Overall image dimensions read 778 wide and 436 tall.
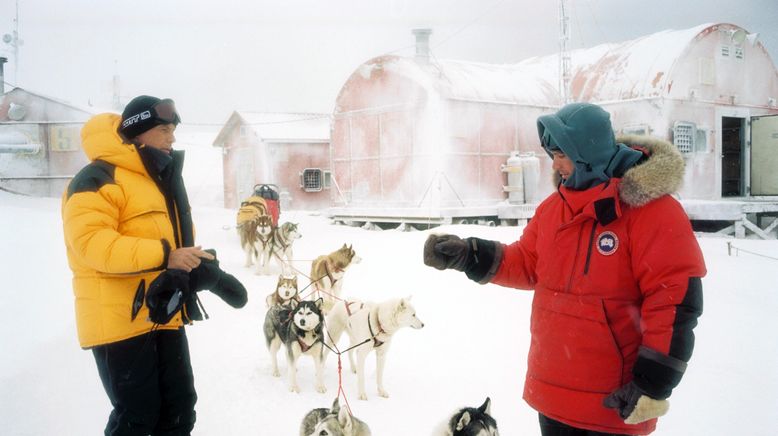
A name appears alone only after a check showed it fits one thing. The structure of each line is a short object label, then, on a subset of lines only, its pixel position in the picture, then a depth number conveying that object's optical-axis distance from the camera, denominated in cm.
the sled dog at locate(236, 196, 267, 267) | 957
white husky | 417
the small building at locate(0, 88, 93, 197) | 2016
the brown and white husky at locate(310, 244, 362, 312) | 656
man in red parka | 178
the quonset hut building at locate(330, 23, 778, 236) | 1434
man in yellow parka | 219
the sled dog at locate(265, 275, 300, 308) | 511
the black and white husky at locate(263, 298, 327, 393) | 416
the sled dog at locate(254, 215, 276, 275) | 921
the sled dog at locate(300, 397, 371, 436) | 281
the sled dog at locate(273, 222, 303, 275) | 924
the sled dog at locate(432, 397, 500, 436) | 246
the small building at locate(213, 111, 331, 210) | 2398
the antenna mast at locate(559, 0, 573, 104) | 1534
